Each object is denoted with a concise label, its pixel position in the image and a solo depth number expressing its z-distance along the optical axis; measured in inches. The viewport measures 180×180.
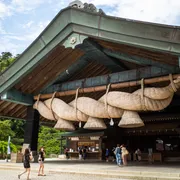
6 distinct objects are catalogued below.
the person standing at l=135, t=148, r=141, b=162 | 666.3
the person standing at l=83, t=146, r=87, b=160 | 754.2
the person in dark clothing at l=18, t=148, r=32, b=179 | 331.0
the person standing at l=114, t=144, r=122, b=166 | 454.9
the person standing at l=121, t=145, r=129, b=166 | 471.8
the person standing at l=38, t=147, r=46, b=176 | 359.5
